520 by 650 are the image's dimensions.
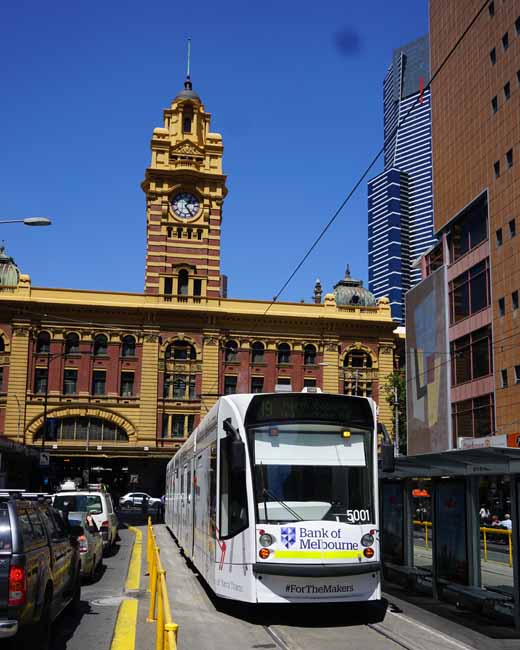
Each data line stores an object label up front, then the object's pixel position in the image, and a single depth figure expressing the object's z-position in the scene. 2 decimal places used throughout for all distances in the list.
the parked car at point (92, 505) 21.53
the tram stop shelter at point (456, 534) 11.84
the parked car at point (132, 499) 56.16
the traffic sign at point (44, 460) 44.73
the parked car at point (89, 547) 15.63
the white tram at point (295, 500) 11.15
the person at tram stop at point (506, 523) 21.49
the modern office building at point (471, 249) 40.03
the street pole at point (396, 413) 57.24
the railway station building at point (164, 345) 58.59
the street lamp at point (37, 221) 19.14
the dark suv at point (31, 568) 7.99
